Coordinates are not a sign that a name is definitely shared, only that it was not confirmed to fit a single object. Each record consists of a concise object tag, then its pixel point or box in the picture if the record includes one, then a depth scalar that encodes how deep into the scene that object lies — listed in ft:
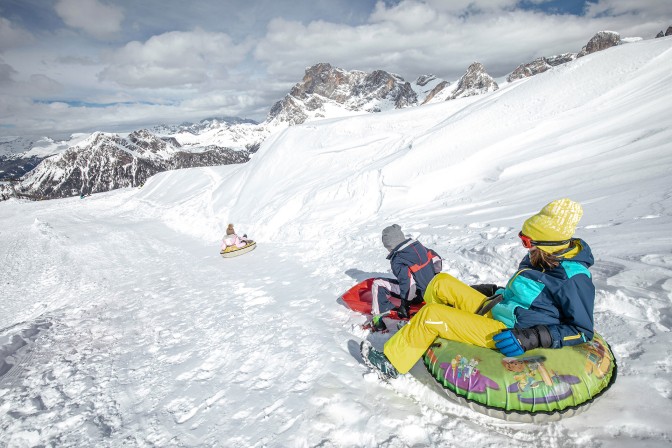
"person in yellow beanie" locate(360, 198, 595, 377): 10.09
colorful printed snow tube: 9.52
